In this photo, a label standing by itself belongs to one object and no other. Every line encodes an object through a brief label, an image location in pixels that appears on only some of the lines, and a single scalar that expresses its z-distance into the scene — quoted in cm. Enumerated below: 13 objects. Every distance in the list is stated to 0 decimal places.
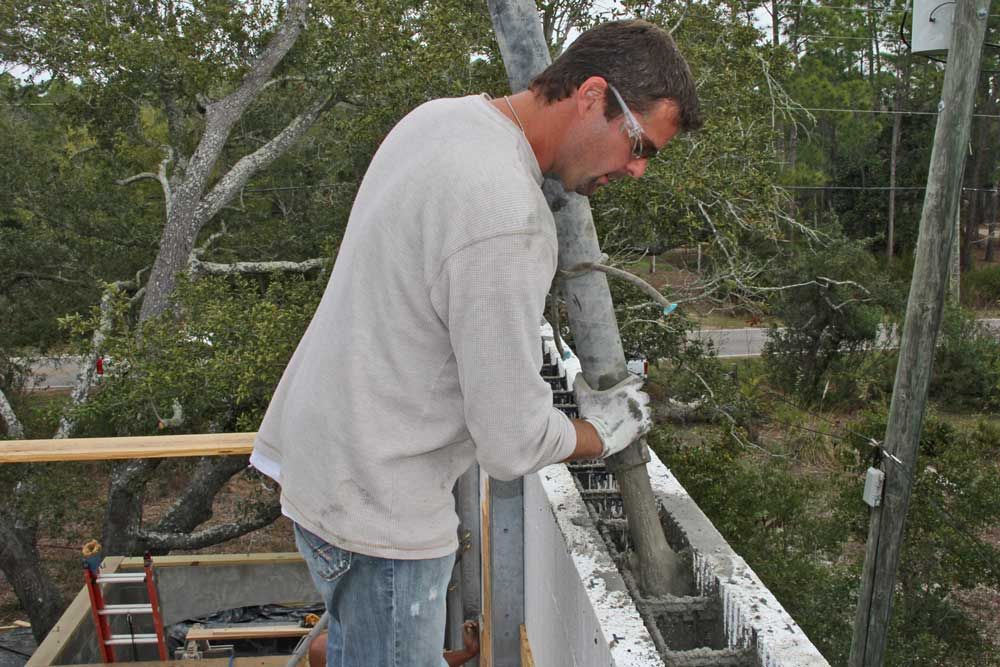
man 142
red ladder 425
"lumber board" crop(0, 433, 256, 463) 312
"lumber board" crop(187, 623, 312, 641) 578
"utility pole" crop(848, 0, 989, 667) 481
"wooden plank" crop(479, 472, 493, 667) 332
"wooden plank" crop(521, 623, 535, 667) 304
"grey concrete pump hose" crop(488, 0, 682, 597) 198
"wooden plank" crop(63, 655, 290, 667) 421
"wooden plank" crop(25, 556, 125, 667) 477
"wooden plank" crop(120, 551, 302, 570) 564
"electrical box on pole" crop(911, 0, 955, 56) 518
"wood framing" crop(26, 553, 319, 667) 564
